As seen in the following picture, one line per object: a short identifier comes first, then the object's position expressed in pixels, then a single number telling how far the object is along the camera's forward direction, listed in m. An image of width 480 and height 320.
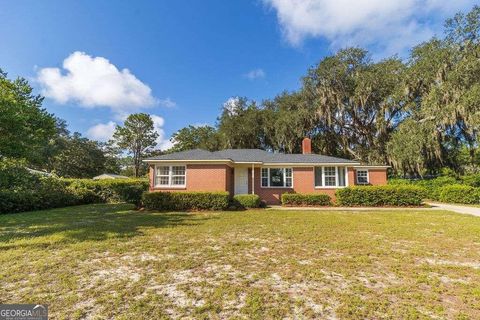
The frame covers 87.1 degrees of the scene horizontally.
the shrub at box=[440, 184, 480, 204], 16.29
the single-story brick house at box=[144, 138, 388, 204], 15.28
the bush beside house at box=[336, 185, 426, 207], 14.82
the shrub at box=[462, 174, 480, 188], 18.00
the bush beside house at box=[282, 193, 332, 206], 15.63
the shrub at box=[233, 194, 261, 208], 14.72
